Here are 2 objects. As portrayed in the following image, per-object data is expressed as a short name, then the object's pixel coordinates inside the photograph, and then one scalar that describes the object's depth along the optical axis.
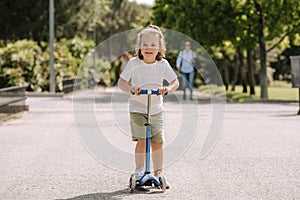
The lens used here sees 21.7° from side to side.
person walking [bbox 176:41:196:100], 20.76
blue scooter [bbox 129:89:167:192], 7.43
